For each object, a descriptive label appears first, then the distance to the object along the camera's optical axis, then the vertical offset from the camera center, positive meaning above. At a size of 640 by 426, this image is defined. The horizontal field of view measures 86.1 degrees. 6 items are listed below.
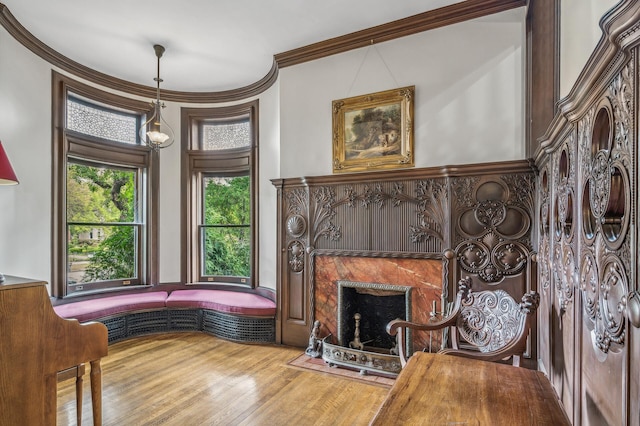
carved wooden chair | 1.97 -0.72
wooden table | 1.18 -0.72
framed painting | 3.38 +0.85
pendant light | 3.68 +0.89
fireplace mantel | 2.92 -0.19
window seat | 3.93 -1.19
